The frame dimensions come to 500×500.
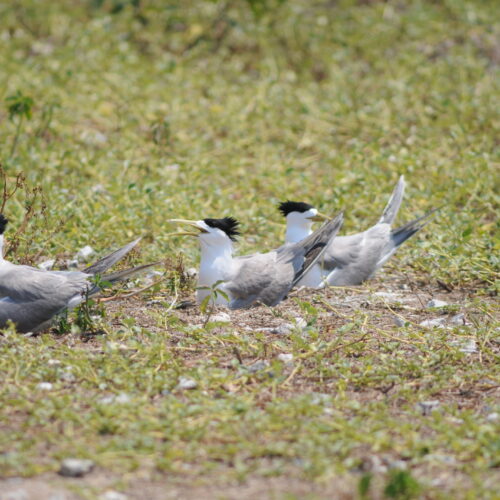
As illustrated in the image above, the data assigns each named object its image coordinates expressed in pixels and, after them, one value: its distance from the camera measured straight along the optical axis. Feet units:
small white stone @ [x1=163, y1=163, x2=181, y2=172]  48.64
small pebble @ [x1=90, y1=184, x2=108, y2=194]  44.91
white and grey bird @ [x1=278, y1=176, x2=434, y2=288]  38.91
